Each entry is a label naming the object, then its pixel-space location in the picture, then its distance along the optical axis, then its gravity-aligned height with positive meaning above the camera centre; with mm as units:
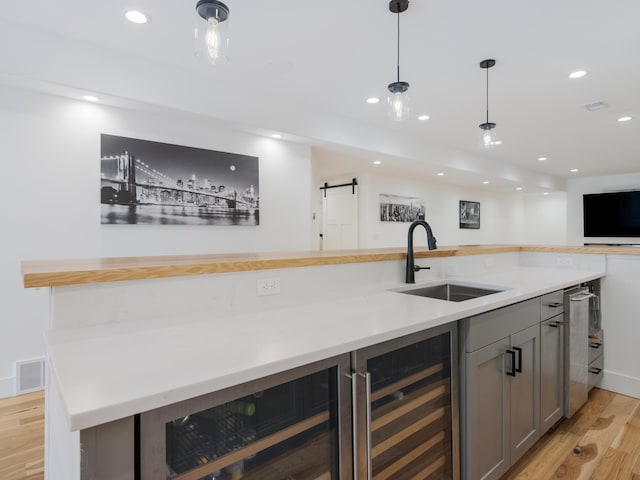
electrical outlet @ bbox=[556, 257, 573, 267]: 2879 -193
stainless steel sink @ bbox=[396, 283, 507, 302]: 2086 -325
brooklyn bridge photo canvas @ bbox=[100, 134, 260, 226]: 2812 +485
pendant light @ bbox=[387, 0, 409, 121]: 1971 +817
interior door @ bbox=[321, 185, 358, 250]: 6668 +423
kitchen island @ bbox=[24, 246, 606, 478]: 748 -293
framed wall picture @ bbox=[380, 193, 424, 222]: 6664 +599
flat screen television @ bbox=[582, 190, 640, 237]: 7180 +505
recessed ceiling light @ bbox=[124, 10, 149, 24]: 2141 +1383
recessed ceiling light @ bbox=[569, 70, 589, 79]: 2900 +1372
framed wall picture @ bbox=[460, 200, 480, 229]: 8055 +565
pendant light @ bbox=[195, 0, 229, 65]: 1515 +939
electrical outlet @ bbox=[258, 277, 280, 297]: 1499 -203
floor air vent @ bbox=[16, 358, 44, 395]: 2549 -991
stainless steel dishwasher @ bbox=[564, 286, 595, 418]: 2129 -692
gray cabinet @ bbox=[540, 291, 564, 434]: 1912 -690
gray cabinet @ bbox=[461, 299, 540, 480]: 1428 -673
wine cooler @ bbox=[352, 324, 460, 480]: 1088 -610
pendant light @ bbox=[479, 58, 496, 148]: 2680 +800
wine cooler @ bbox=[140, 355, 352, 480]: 758 -495
